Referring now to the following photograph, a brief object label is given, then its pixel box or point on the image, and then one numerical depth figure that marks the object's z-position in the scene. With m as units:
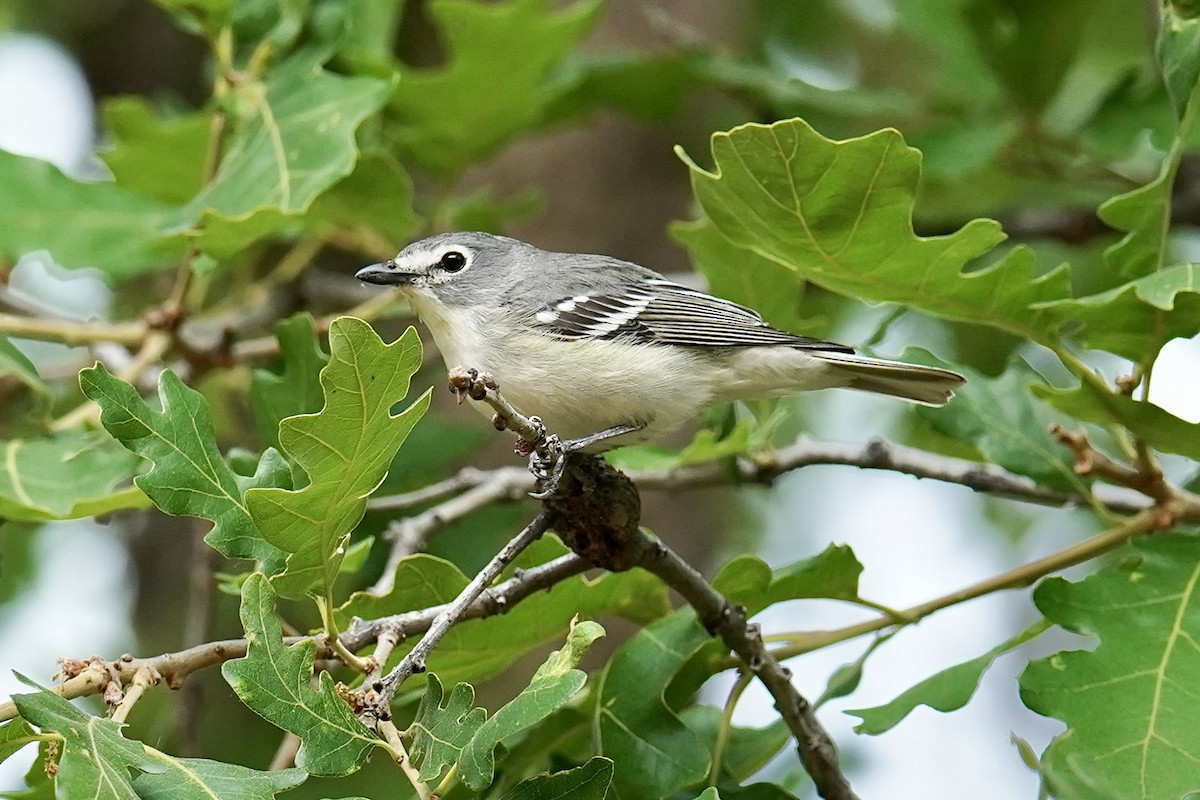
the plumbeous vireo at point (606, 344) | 6.36
